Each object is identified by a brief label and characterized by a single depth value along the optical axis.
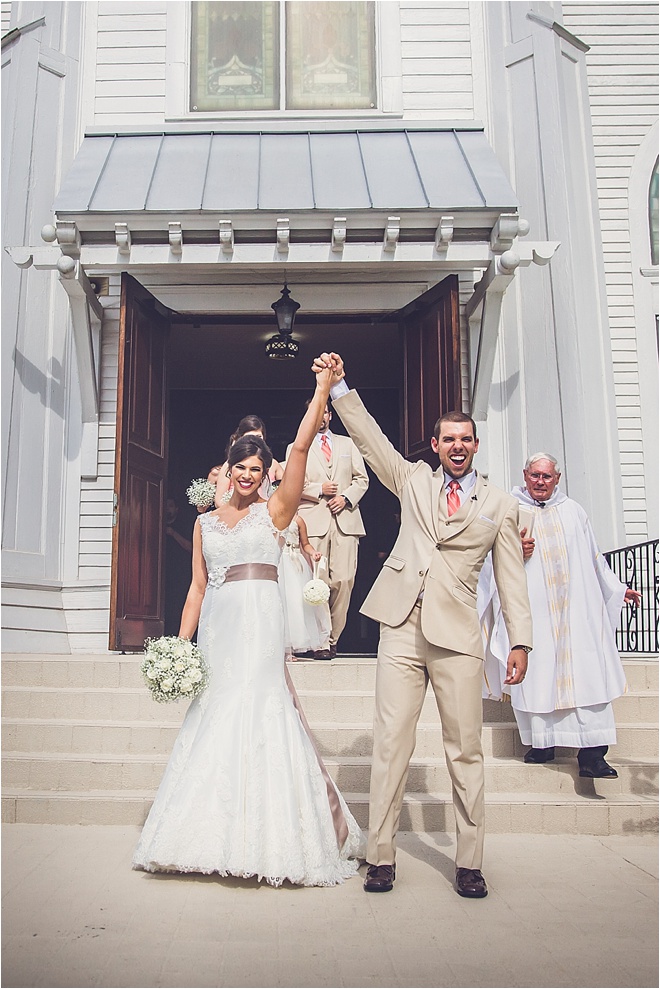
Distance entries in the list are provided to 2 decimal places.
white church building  7.61
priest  5.46
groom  4.04
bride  3.98
